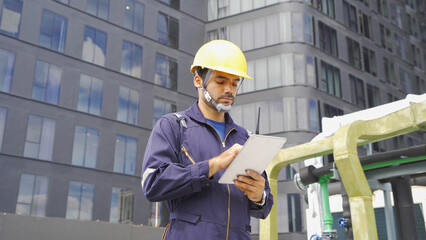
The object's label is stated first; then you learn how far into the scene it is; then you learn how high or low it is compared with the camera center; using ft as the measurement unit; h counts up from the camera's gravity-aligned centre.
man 10.28 +1.87
